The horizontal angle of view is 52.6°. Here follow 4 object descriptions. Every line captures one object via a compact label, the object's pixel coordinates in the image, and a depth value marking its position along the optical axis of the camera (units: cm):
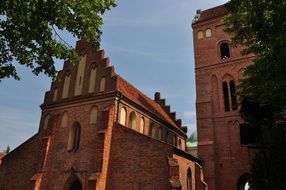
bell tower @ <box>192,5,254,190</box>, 2245
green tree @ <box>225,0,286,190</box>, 1012
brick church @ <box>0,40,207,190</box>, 1695
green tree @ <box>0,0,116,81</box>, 966
